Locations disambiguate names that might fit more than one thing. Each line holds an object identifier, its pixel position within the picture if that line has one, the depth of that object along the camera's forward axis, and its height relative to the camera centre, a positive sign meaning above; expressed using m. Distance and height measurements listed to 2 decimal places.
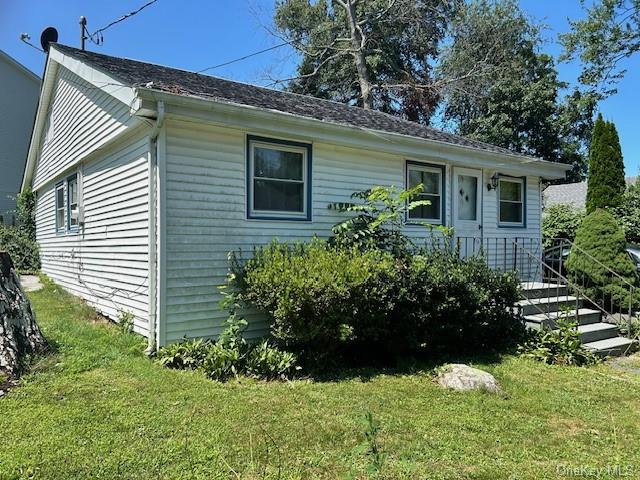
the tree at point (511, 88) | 23.20 +7.95
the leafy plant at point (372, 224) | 6.50 +0.24
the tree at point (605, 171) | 10.97 +1.75
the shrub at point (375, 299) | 4.97 -0.72
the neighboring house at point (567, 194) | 20.90 +2.34
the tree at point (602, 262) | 8.37 -0.41
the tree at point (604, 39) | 16.77 +7.78
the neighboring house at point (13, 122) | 19.62 +5.19
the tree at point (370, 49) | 22.05 +10.05
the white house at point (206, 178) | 5.59 +0.99
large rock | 4.76 -1.51
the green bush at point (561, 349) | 6.09 -1.50
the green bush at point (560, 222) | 15.36 +0.69
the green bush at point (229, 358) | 5.09 -1.39
